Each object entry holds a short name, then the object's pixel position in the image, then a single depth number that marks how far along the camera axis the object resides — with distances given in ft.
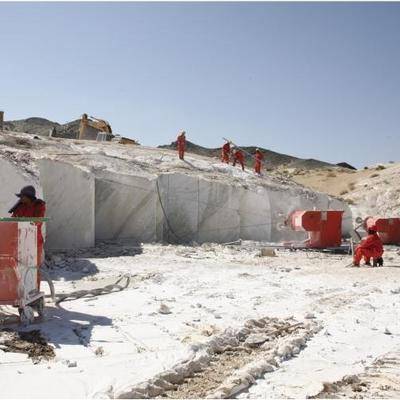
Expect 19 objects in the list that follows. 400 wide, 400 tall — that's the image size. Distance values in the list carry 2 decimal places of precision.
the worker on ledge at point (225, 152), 77.30
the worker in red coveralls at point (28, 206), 24.16
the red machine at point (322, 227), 53.93
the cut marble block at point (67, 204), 47.70
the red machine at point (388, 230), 62.90
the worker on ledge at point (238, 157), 75.46
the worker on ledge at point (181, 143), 69.92
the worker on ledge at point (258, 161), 74.02
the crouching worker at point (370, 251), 40.75
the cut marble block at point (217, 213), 62.34
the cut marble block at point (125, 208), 55.62
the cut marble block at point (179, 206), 60.08
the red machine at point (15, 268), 20.58
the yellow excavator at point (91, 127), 92.79
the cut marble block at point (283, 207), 65.92
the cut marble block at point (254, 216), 64.69
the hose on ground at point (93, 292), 25.83
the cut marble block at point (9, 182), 36.78
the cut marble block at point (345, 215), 72.13
